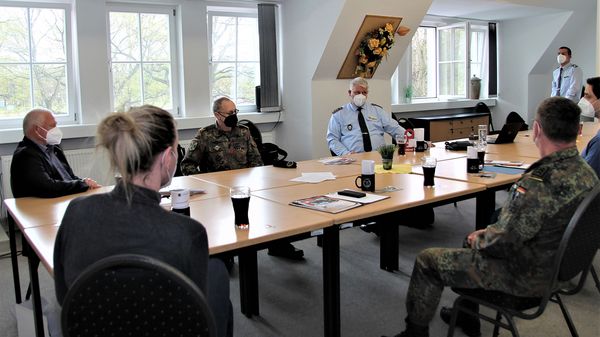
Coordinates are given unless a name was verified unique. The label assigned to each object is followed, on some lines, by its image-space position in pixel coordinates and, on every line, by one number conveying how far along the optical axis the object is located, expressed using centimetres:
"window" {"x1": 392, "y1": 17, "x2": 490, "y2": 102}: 820
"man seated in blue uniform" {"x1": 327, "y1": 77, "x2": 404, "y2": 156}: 473
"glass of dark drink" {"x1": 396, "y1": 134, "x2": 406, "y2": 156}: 412
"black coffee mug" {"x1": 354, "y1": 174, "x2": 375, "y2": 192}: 273
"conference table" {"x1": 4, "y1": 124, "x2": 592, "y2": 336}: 206
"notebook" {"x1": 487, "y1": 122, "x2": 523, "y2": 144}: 463
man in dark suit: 282
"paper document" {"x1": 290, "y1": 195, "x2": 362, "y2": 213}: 235
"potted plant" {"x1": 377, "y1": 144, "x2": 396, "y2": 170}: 333
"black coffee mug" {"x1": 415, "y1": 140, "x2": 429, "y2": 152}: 427
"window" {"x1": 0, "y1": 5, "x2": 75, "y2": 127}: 497
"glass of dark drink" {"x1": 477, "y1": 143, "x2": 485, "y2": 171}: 326
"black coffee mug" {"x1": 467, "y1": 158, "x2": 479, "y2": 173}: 321
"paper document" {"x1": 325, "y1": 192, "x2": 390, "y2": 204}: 249
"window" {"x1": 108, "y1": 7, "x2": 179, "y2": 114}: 550
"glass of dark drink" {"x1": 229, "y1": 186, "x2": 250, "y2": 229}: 210
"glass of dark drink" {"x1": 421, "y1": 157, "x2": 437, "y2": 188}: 279
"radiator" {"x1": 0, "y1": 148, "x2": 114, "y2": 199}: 475
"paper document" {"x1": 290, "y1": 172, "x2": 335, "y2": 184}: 310
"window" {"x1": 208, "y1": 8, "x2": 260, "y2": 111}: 616
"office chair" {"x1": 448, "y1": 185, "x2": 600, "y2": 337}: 181
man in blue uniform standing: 784
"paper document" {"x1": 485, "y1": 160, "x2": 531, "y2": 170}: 340
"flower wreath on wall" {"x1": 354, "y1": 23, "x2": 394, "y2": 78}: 601
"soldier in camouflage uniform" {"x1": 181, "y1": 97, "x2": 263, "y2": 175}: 393
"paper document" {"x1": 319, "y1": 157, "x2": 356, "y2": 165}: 376
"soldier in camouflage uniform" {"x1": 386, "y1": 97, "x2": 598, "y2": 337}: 189
